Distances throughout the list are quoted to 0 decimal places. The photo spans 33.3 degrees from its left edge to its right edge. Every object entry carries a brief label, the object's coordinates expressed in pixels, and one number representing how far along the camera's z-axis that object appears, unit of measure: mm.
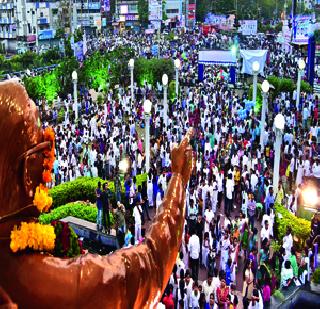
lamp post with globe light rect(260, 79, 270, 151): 15320
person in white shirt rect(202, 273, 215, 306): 8127
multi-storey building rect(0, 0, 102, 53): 48562
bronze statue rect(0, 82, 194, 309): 1674
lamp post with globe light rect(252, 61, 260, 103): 18161
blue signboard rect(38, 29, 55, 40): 48625
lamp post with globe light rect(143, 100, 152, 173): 13516
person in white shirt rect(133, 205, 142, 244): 10688
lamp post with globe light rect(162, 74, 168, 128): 17945
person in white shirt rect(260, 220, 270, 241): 9759
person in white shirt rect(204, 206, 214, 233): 10328
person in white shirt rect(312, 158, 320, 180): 13000
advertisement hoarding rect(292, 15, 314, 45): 30938
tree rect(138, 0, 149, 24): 65375
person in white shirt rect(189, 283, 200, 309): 7988
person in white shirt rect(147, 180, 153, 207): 12859
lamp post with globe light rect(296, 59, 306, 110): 18566
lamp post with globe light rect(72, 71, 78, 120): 20497
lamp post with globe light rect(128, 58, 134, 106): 22766
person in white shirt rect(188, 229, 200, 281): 9367
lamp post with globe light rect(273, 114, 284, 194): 11750
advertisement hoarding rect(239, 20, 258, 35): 41391
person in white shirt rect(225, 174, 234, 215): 12266
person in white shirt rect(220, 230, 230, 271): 9336
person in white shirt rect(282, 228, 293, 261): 8992
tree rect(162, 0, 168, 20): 65950
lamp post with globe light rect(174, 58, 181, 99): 21694
